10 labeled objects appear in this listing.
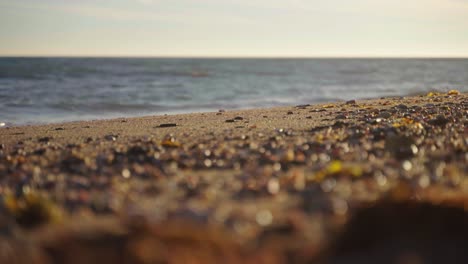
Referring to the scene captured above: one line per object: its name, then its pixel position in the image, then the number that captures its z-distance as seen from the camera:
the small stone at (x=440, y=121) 6.01
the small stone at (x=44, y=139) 6.54
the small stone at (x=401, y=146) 3.93
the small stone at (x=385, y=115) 7.51
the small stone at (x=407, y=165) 3.30
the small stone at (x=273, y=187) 2.78
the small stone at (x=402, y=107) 9.17
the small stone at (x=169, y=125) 8.16
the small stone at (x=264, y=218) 2.13
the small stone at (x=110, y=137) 6.03
